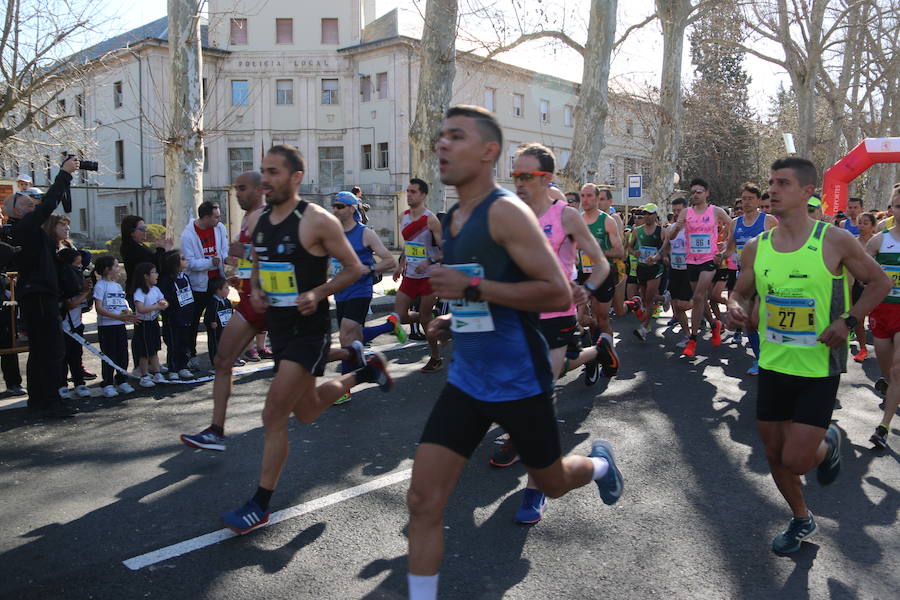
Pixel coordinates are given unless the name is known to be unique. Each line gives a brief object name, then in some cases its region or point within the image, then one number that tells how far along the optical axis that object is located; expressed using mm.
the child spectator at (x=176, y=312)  7879
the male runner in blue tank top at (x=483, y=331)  2727
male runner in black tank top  3996
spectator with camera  6332
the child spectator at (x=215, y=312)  8266
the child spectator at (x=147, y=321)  7418
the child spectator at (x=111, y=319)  7066
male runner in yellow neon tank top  3744
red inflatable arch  19078
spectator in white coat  8305
